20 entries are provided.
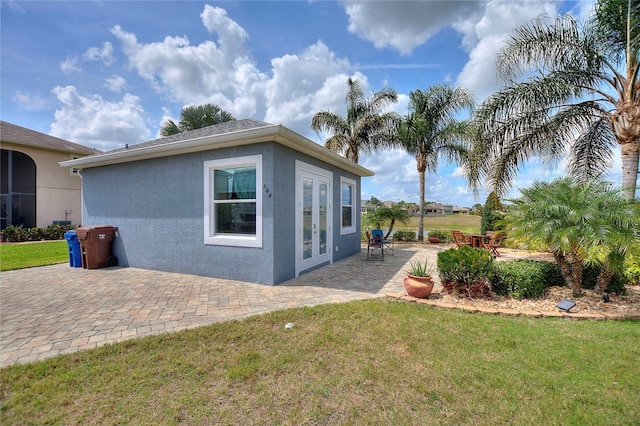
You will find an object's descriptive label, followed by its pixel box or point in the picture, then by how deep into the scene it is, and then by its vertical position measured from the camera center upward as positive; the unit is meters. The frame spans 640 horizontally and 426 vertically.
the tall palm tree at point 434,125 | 14.05 +4.57
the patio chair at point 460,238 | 11.63 -1.17
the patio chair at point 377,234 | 10.36 -0.88
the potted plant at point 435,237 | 14.92 -1.43
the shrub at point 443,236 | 15.20 -1.40
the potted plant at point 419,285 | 5.13 -1.41
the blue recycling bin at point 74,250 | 8.02 -1.15
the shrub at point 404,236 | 15.58 -1.43
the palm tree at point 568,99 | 6.86 +3.19
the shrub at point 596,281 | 5.24 -1.39
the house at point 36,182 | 15.40 +1.84
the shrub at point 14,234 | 13.77 -1.17
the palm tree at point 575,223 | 4.48 -0.22
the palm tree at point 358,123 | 14.91 +5.03
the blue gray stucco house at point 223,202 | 6.12 +0.26
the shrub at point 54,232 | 14.71 -1.11
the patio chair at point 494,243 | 10.29 -1.26
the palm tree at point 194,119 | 15.70 +5.49
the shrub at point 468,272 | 5.20 -1.18
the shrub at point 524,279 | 5.14 -1.34
